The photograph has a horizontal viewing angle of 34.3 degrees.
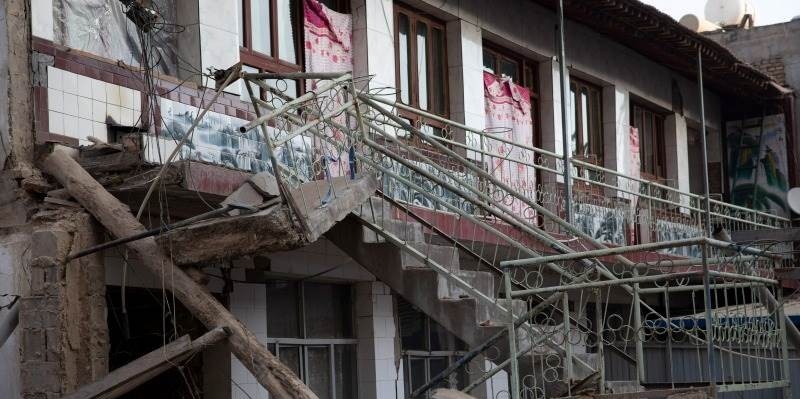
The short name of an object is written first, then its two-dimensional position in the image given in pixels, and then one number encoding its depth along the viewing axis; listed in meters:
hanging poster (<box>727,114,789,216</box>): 24.16
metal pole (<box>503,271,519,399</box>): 9.83
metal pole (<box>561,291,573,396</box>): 9.70
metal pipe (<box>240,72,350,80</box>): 9.66
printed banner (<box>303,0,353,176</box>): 13.32
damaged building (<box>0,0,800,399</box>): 9.39
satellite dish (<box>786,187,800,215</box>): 22.53
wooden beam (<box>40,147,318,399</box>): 8.76
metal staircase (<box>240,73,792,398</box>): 10.05
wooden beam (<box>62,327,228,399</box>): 8.87
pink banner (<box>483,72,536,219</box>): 16.50
